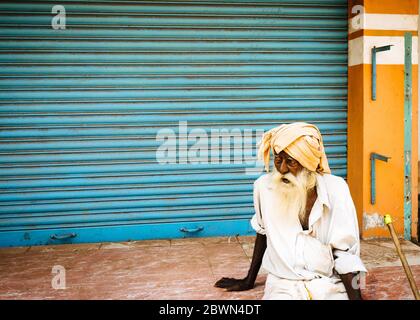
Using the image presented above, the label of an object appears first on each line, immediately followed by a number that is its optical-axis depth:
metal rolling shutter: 5.10
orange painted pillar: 5.21
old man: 2.63
